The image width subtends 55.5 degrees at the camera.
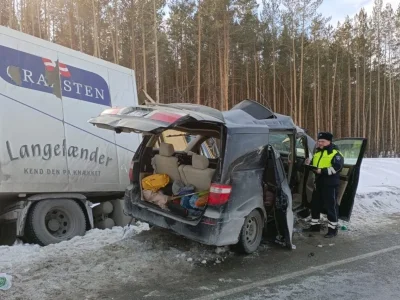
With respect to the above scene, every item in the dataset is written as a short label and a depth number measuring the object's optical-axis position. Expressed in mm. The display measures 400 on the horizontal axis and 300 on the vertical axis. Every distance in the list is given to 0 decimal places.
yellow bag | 5465
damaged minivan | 4465
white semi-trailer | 4844
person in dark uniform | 6055
